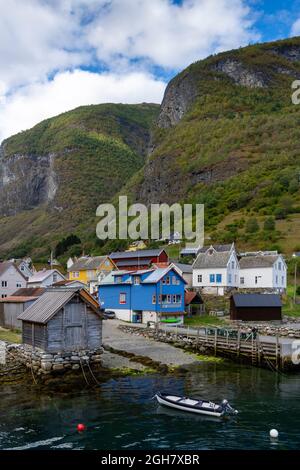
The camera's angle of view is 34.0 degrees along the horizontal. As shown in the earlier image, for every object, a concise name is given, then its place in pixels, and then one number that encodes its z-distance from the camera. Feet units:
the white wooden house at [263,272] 269.03
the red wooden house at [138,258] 344.28
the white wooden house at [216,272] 269.23
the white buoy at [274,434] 78.54
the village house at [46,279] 290.76
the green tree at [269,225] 395.71
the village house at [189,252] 382.81
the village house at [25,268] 343.05
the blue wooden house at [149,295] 208.74
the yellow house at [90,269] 310.24
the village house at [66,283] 271.90
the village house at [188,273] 287.93
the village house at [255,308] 205.08
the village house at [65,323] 121.39
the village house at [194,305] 231.89
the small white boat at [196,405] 88.84
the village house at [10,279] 267.39
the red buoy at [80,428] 80.89
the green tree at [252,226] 398.21
